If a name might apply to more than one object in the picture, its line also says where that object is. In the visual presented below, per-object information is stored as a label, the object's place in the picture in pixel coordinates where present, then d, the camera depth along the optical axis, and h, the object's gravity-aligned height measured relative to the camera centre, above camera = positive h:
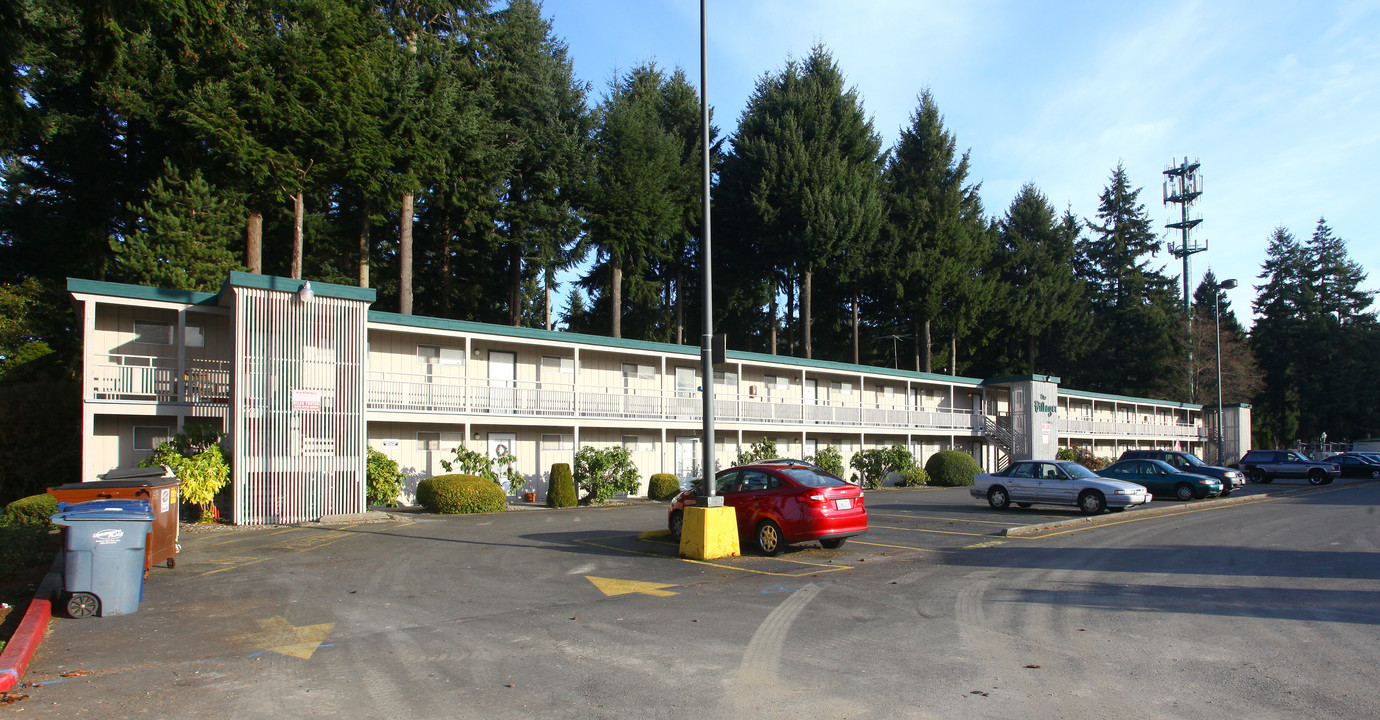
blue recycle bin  9.05 -1.53
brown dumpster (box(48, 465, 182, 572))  11.23 -1.10
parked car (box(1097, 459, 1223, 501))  27.08 -2.44
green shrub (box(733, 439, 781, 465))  30.75 -1.60
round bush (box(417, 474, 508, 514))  21.72 -2.16
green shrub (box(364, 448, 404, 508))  21.58 -1.75
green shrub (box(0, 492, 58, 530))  14.10 -1.62
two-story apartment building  19.31 +0.52
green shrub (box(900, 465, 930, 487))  36.88 -3.06
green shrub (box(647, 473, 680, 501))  28.34 -2.58
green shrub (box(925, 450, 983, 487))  37.47 -2.76
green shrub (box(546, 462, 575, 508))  24.72 -2.29
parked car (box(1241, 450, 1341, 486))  40.22 -3.04
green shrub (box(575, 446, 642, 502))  26.19 -1.97
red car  13.55 -1.58
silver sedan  21.67 -2.19
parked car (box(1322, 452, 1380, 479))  44.38 -3.33
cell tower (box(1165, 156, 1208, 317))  71.12 +17.28
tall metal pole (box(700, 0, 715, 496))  13.57 +1.94
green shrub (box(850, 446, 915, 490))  35.69 -2.43
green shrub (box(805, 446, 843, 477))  33.19 -2.08
